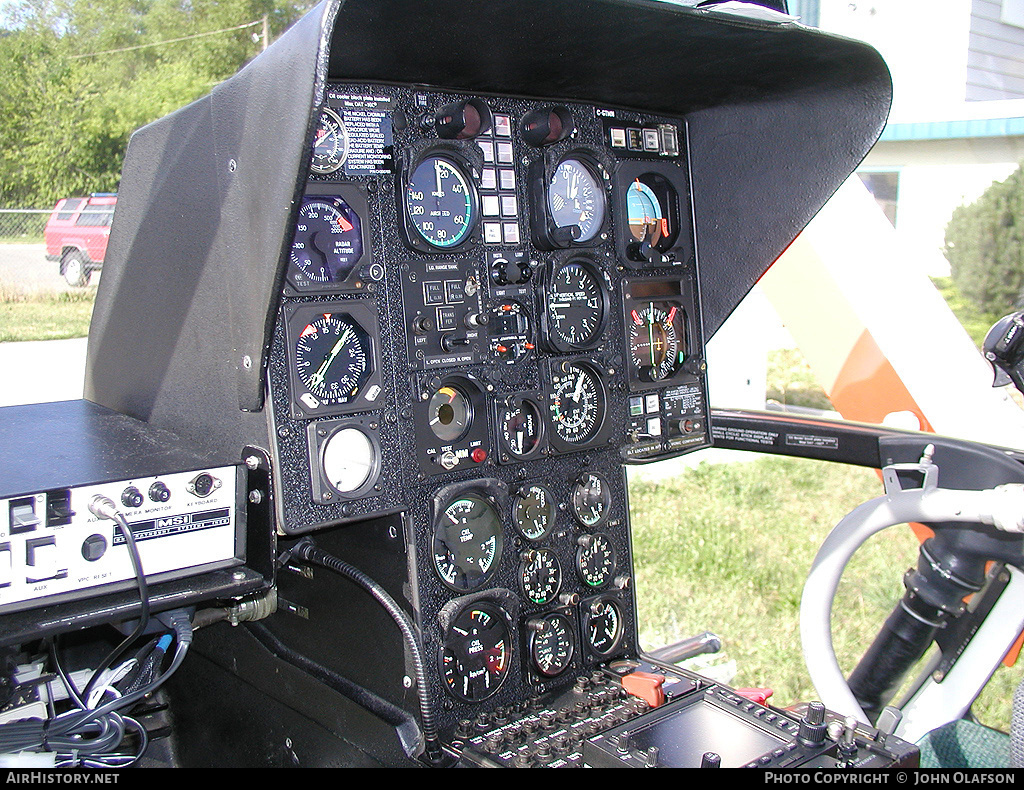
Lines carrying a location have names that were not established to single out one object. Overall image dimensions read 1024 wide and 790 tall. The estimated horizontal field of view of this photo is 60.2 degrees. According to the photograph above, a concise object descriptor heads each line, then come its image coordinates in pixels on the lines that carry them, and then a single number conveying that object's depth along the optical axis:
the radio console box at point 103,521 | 0.51
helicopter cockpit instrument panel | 0.63
